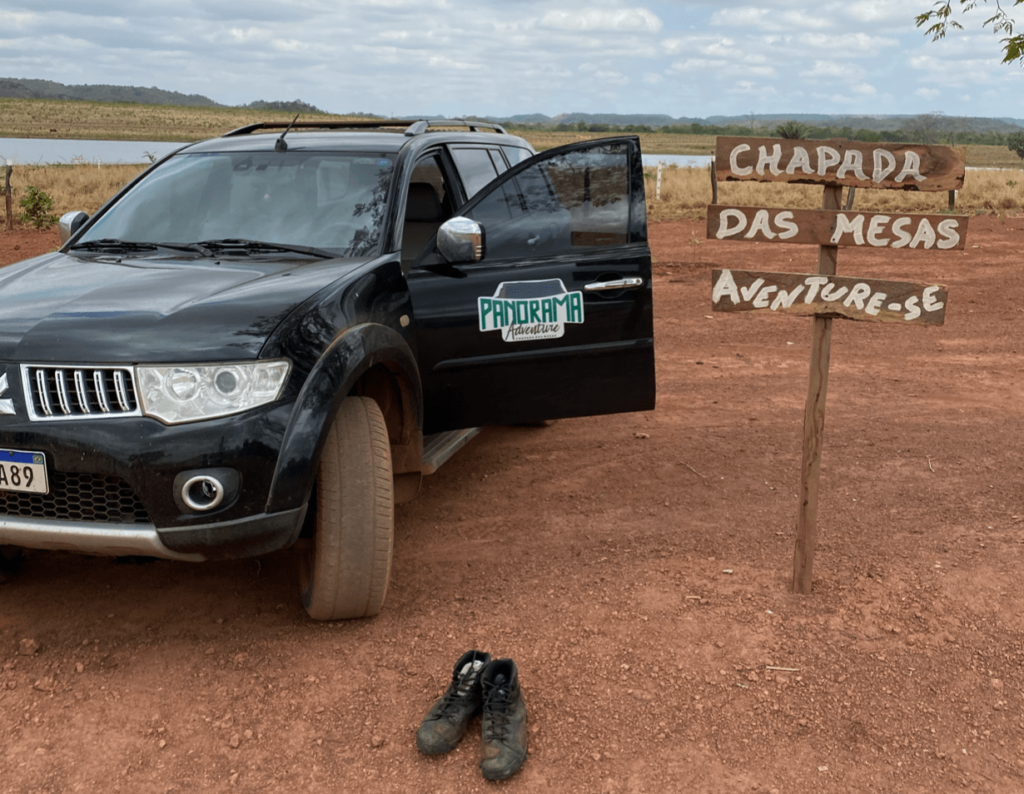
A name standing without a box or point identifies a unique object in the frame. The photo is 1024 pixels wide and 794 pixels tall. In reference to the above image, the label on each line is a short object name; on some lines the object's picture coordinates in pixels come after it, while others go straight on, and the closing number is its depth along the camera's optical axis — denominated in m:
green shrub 18.80
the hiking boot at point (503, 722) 2.65
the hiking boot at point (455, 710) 2.77
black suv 2.88
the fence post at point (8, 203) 18.91
